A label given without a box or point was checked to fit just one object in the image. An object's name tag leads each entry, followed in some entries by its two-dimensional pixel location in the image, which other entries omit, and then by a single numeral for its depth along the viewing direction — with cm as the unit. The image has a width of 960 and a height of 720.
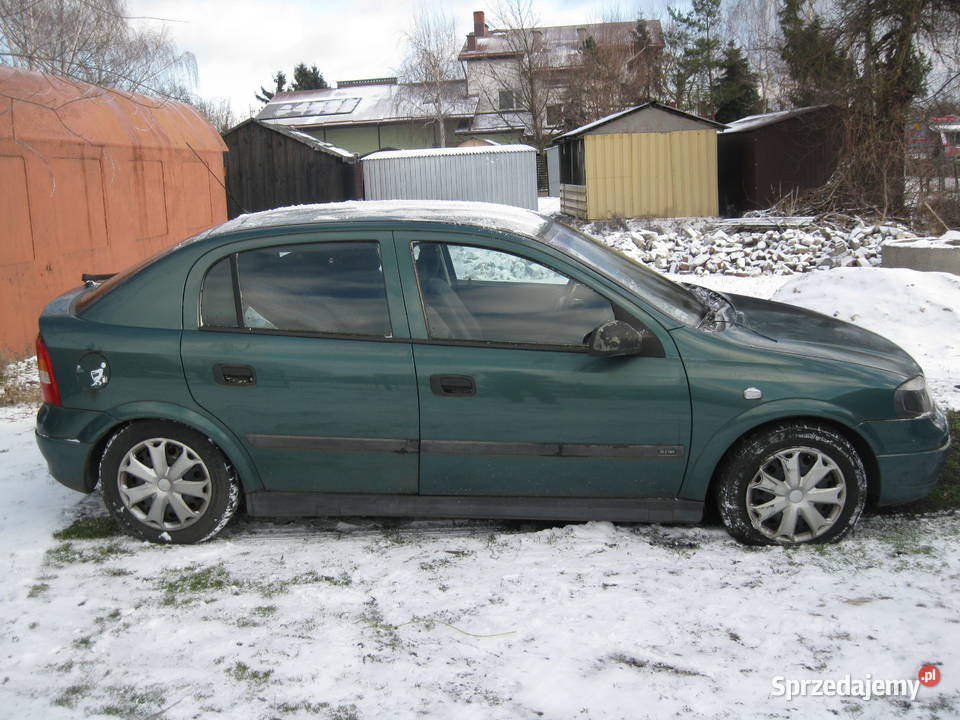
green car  394
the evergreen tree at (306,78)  6856
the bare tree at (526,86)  4619
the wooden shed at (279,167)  2322
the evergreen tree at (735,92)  3903
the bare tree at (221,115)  5553
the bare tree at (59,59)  745
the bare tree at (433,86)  5181
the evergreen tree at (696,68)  4359
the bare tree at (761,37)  3368
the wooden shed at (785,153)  2158
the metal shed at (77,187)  892
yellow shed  2314
